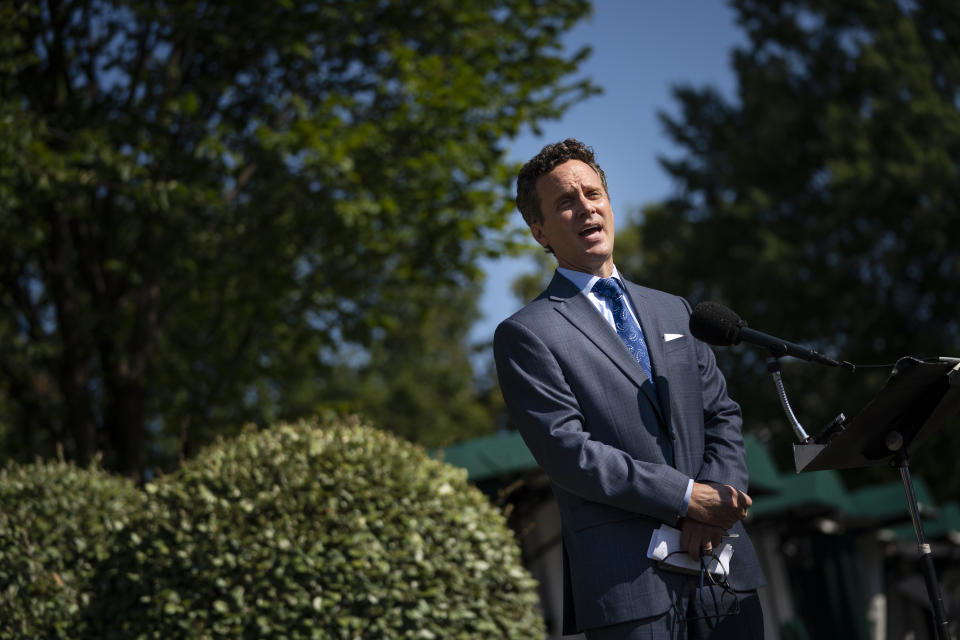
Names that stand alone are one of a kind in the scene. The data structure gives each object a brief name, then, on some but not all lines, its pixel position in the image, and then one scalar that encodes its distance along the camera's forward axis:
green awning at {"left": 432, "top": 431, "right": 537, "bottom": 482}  9.01
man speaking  2.89
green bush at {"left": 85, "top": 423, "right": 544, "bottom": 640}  5.45
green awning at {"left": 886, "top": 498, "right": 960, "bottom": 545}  19.49
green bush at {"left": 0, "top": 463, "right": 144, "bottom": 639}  5.69
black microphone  3.08
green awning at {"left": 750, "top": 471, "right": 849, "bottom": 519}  13.28
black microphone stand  2.92
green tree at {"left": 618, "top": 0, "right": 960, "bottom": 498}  22.03
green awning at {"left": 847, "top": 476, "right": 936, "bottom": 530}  16.69
